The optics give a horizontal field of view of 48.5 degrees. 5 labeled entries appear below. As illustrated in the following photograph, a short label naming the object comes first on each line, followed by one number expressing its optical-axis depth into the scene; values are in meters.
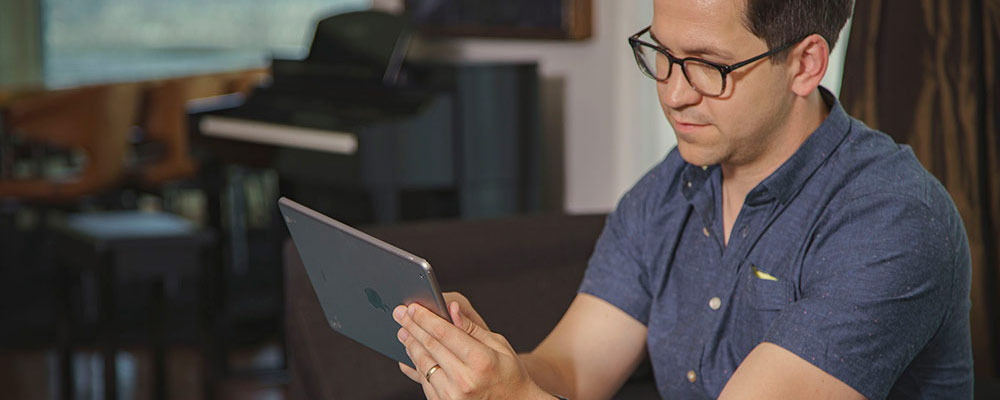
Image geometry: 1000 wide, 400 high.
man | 1.16
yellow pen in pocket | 1.31
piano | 3.10
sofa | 1.76
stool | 2.93
